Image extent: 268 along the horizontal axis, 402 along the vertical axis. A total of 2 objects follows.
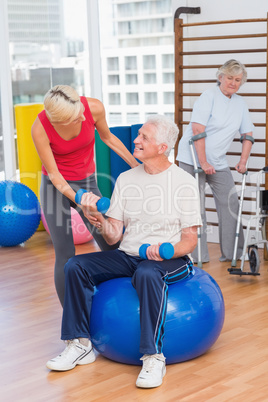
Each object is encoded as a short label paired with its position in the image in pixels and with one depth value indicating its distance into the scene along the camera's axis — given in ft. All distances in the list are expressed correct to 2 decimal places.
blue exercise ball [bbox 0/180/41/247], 17.16
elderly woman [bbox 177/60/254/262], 14.43
